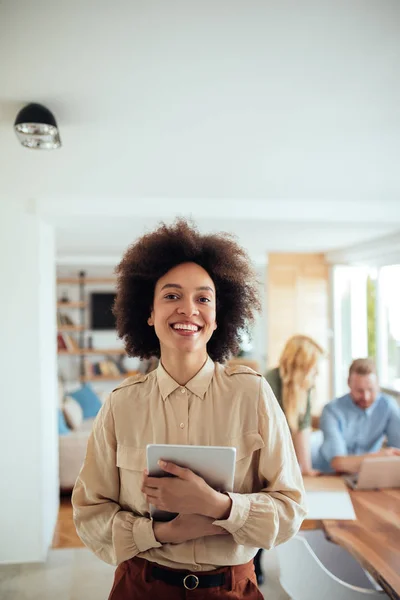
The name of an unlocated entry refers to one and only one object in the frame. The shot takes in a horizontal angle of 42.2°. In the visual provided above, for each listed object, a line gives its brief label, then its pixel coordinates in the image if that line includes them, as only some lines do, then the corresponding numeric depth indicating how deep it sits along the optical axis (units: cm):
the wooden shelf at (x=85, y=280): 883
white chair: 171
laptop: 236
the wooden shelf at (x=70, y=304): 867
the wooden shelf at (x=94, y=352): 854
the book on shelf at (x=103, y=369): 864
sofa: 449
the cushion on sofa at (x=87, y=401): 632
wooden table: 166
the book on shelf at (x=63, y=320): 861
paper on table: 208
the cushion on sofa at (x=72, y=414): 525
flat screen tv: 883
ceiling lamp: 176
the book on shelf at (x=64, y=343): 851
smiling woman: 115
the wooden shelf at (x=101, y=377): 865
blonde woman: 263
